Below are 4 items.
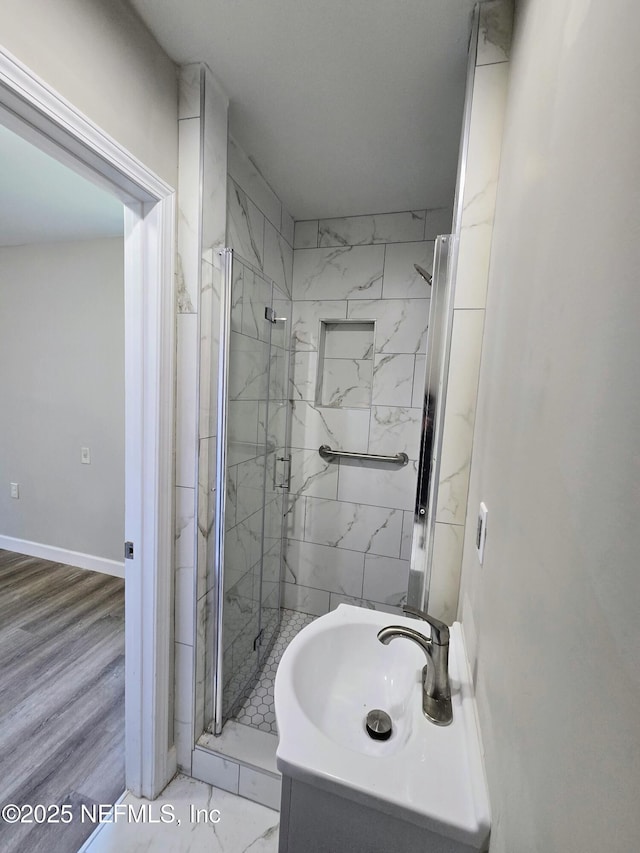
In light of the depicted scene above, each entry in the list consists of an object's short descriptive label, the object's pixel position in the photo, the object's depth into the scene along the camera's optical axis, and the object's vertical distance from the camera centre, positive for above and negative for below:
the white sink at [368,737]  0.58 -0.65
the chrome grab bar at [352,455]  2.09 -0.36
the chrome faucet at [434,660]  0.77 -0.57
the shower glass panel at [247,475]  1.38 -0.41
